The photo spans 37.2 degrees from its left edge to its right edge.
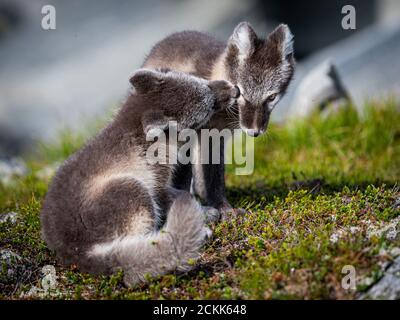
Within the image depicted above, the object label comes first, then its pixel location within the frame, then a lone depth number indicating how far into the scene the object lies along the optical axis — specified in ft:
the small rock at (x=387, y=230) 14.06
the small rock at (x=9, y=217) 18.16
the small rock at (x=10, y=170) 26.94
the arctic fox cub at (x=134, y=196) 13.92
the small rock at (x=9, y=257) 15.37
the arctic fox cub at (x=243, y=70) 16.98
